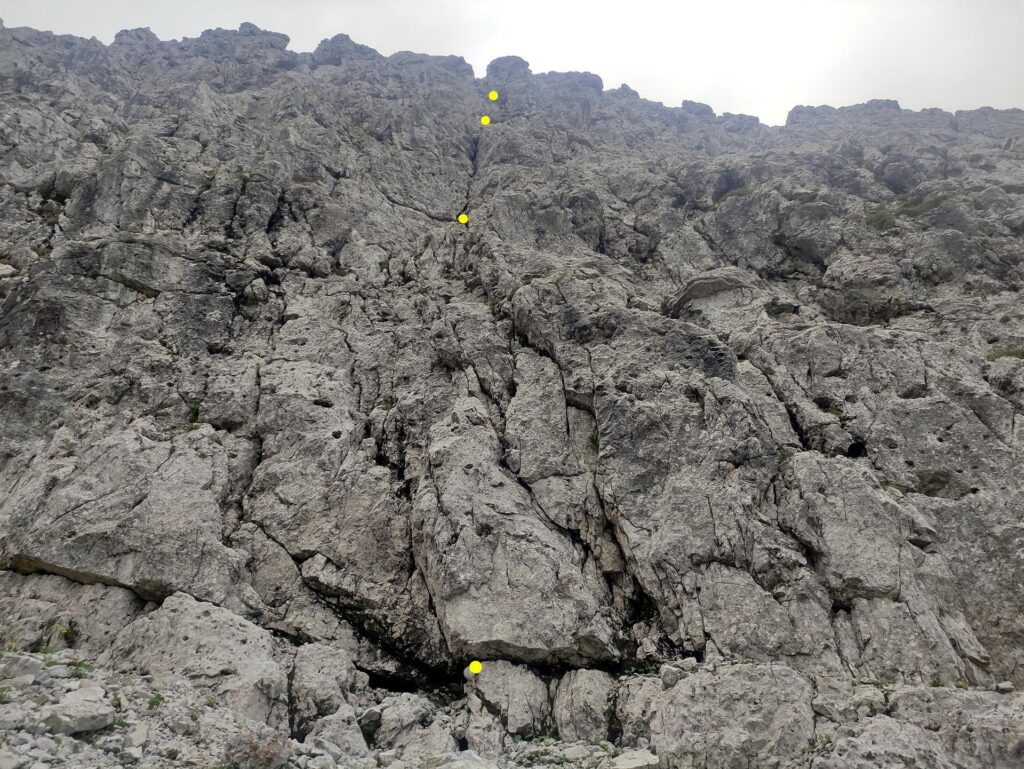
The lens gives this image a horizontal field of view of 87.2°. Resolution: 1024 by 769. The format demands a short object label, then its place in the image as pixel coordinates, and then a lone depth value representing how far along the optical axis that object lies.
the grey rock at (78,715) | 12.08
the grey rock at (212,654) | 17.22
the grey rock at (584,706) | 18.48
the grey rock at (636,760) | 15.62
